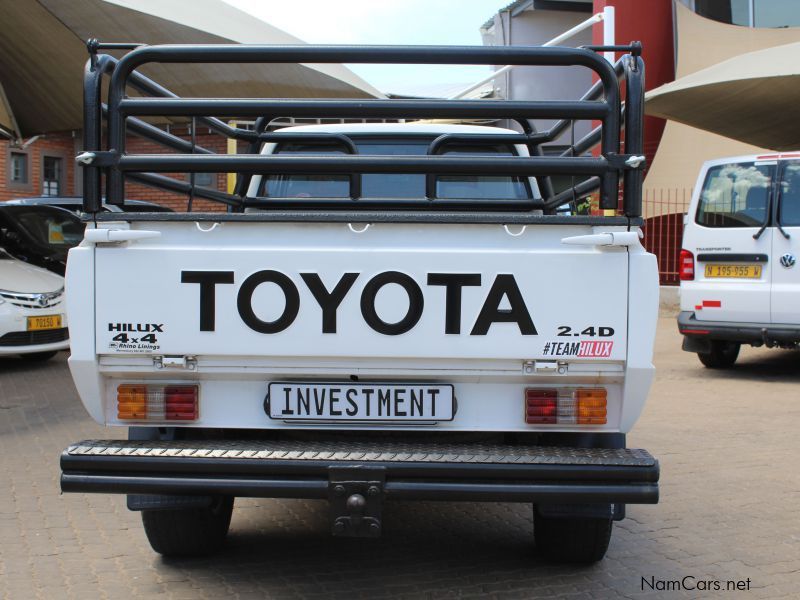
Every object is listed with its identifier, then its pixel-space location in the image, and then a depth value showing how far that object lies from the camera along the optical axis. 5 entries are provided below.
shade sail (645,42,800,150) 13.16
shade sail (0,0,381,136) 11.34
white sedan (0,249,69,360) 10.25
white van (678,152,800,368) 9.50
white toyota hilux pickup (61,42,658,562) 3.42
